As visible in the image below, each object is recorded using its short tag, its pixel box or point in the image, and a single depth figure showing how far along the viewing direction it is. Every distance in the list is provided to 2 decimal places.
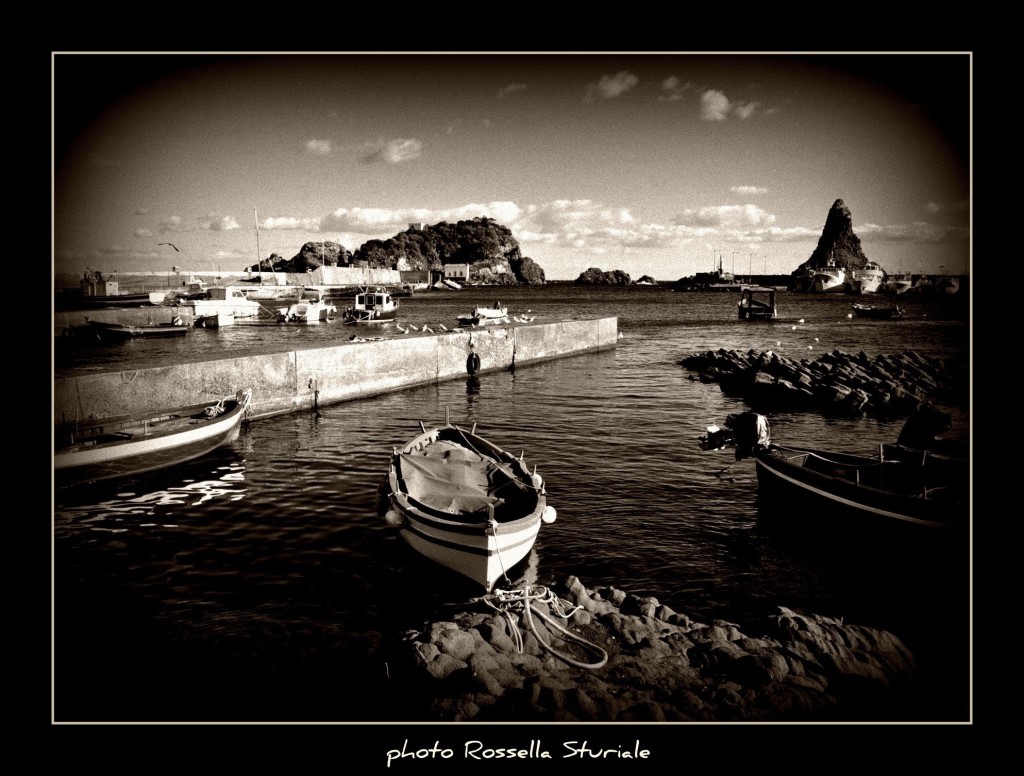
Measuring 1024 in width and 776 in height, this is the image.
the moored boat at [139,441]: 12.45
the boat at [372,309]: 49.50
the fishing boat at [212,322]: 46.34
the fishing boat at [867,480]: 9.81
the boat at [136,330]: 35.31
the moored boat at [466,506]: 8.58
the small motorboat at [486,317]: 40.66
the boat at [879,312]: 61.72
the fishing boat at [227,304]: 47.44
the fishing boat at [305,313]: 50.34
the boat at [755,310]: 67.06
